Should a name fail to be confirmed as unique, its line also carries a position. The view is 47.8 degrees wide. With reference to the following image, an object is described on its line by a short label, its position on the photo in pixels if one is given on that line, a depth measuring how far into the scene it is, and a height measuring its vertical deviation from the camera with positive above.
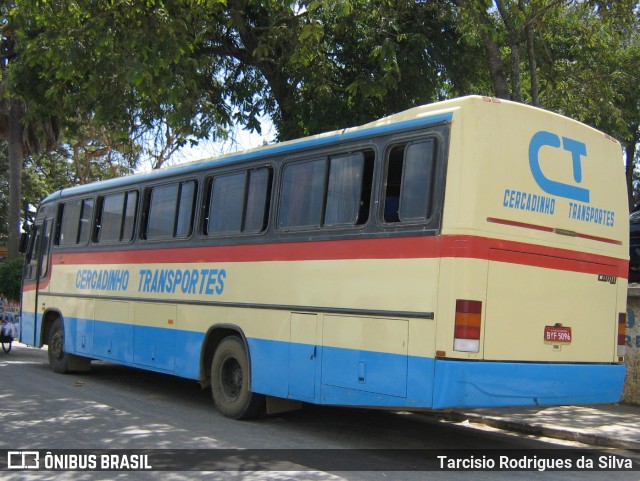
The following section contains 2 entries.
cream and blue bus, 6.80 +0.60
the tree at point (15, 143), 23.90 +4.89
